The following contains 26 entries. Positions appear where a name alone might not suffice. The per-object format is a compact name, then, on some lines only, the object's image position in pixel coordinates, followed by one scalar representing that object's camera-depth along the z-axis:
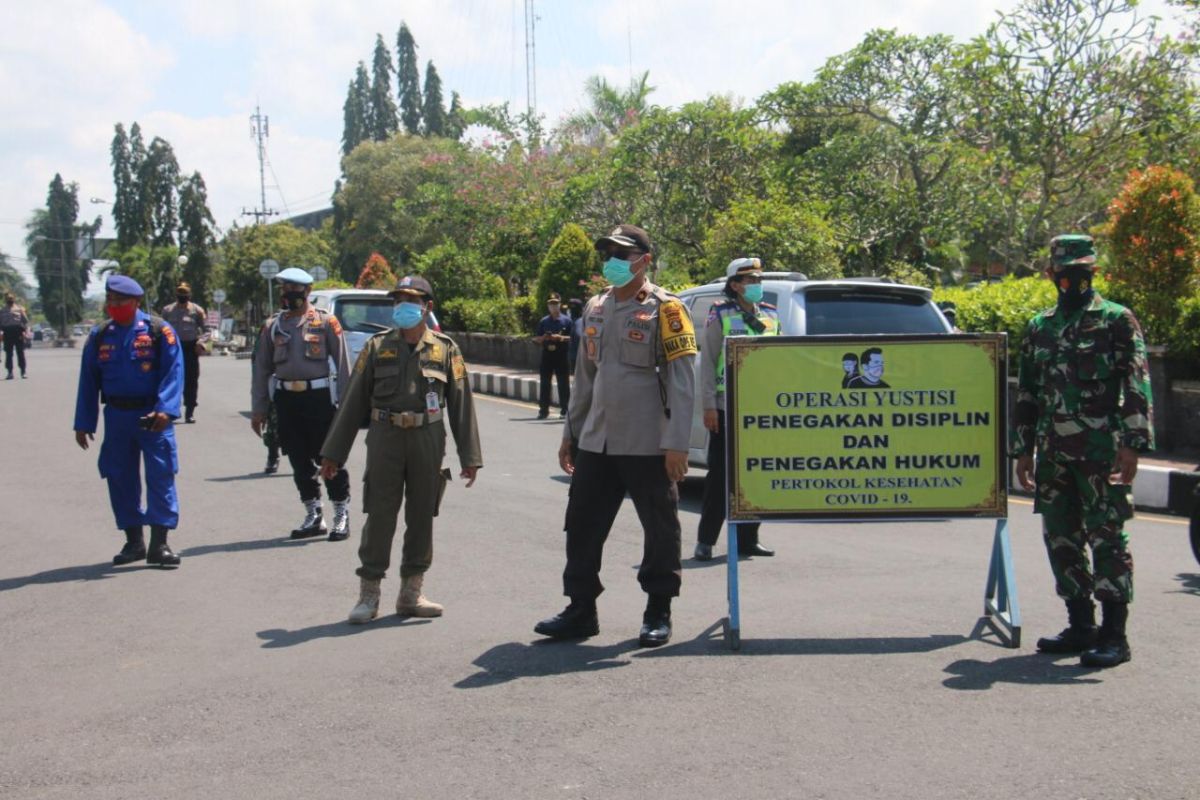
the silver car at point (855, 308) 10.26
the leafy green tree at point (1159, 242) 14.51
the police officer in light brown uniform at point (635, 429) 6.29
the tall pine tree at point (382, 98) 94.56
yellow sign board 6.51
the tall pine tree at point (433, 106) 92.75
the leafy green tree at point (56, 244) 120.44
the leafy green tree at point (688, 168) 26.17
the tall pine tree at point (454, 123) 87.06
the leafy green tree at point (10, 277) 135.25
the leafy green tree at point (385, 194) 63.78
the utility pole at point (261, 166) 92.00
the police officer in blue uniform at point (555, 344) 19.25
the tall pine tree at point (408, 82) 94.19
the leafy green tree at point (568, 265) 29.72
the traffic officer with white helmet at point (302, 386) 9.77
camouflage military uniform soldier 5.84
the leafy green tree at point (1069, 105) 20.39
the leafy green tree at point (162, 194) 92.75
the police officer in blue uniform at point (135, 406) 8.65
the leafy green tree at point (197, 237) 82.50
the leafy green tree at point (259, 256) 66.44
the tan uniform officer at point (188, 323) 17.89
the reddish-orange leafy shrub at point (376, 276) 46.62
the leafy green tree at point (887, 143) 22.56
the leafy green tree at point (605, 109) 48.81
